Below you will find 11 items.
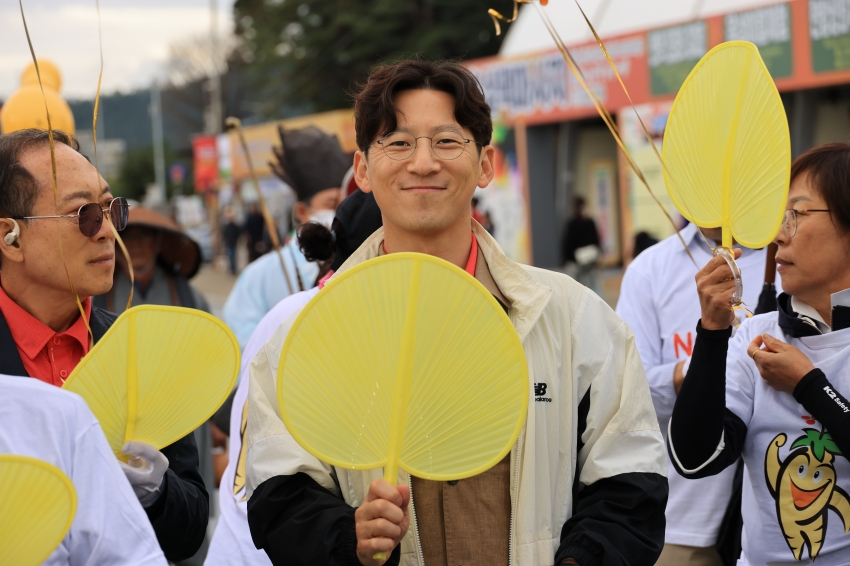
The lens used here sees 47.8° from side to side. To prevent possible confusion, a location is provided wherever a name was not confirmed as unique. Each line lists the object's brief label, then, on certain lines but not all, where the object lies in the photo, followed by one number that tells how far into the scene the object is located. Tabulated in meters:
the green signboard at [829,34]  11.77
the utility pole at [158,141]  50.16
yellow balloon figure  4.97
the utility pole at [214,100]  35.06
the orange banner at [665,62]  12.04
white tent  13.94
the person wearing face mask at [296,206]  4.69
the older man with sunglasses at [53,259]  2.23
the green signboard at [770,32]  12.45
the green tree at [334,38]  31.09
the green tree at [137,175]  60.21
